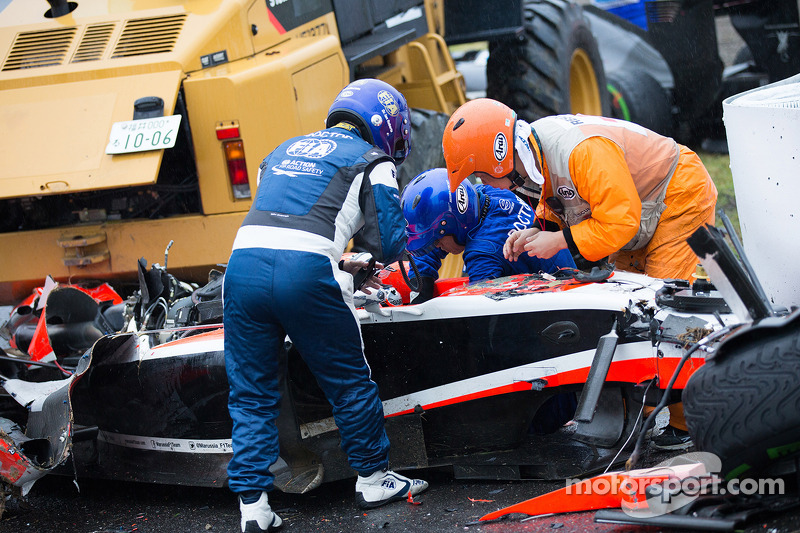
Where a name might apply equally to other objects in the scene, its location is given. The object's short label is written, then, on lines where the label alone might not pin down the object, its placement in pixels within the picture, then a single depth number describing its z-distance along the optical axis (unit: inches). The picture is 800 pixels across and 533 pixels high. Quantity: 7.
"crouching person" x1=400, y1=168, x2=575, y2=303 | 344.8
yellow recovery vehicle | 372.8
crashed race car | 259.9
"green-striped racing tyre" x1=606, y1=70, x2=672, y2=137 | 742.5
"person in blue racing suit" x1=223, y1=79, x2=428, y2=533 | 267.1
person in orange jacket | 278.5
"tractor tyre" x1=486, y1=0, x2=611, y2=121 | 590.6
